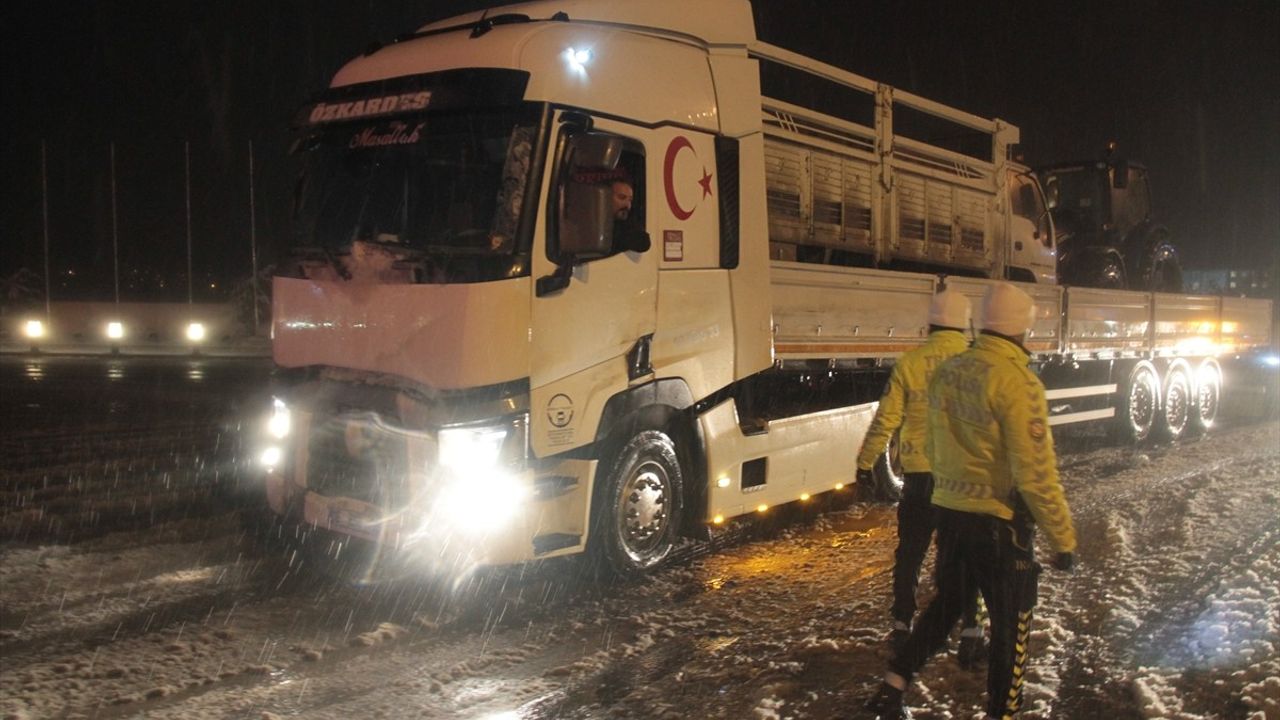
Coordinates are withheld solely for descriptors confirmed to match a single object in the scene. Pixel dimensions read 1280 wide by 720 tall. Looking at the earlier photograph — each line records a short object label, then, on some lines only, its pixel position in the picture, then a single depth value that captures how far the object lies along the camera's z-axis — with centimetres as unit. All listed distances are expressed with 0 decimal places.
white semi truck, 555
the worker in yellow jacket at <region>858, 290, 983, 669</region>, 498
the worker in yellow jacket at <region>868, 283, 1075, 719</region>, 374
